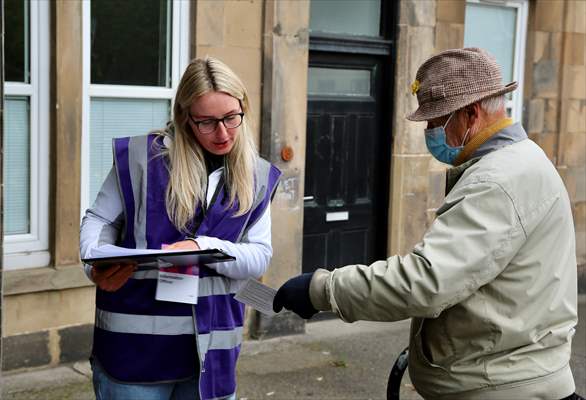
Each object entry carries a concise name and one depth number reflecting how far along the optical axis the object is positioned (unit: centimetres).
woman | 313
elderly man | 256
